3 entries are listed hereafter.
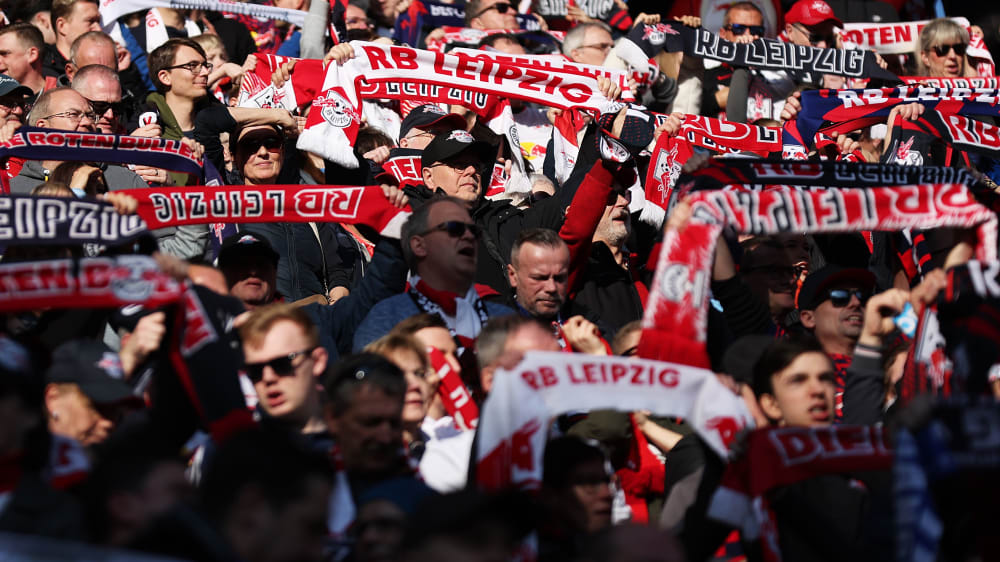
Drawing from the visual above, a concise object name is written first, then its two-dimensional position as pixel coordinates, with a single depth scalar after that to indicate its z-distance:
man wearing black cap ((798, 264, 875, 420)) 13.26
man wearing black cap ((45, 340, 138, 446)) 10.00
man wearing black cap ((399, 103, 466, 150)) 17.02
